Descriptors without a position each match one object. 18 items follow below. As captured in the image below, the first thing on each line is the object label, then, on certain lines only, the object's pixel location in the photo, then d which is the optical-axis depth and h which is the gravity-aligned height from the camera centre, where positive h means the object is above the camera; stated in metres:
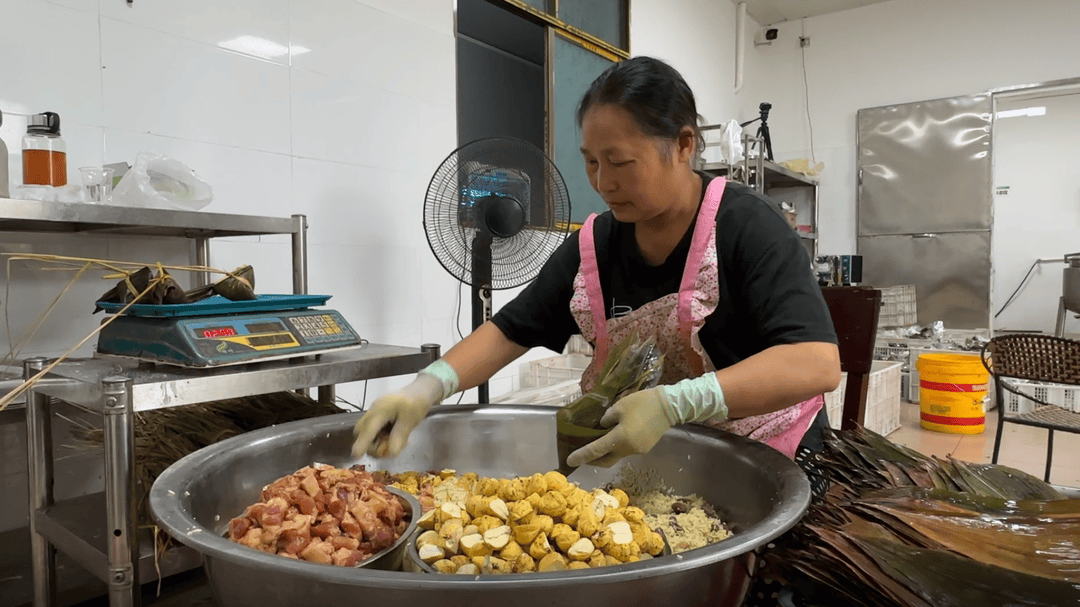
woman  1.13 -0.03
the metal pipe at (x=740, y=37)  6.36 +2.43
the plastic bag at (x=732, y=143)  4.77 +1.04
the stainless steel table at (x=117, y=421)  1.12 -0.25
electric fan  2.31 +0.27
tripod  5.34 +1.34
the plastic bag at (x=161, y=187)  1.58 +0.25
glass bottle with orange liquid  1.51 +0.32
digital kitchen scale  1.29 -0.10
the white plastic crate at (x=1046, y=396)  4.24 -0.78
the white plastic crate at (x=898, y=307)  5.66 -0.23
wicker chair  2.89 -0.40
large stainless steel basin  0.54 -0.27
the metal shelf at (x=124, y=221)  1.23 +0.15
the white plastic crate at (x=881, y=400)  3.91 -0.78
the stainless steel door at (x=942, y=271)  6.13 +0.09
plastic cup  1.65 +0.27
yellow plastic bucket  4.29 -0.75
